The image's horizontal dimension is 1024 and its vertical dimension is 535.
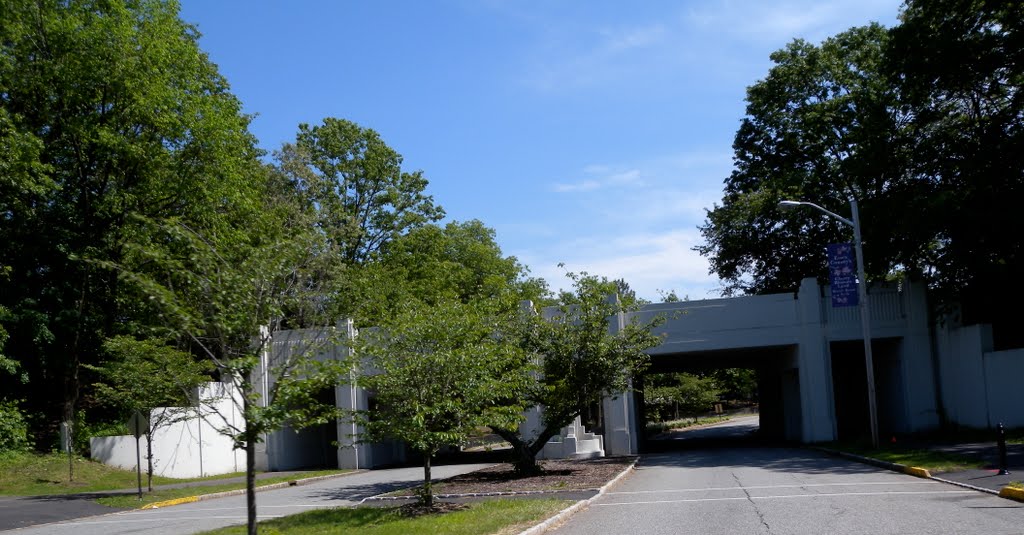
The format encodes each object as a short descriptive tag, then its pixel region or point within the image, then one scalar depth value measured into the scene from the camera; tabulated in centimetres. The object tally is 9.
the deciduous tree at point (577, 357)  2344
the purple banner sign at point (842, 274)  2562
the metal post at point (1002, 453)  1678
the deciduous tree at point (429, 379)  1578
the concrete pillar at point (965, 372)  2773
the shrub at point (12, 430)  2859
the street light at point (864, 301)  2528
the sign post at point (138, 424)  2323
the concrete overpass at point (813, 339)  3103
